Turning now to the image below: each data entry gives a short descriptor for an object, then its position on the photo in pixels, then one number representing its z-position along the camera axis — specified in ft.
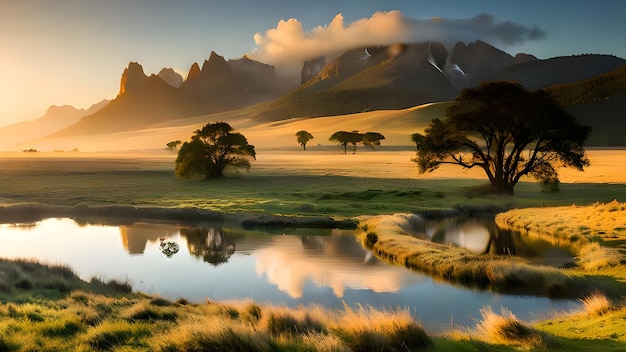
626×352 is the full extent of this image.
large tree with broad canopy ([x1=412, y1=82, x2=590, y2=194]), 177.47
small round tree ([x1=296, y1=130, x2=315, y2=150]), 538.47
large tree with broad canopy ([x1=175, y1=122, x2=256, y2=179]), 233.55
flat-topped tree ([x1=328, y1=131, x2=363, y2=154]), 487.20
